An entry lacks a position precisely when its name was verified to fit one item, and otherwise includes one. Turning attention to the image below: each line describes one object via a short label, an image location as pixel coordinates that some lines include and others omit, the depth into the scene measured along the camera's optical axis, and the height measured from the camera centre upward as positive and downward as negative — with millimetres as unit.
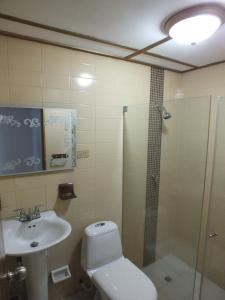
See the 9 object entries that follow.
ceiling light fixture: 1078 +623
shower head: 2047 +168
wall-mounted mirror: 1518 -101
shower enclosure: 1907 -737
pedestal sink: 1448 -847
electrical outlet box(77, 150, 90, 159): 1862 -241
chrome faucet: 1590 -707
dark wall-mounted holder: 1773 -560
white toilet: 1522 -1224
